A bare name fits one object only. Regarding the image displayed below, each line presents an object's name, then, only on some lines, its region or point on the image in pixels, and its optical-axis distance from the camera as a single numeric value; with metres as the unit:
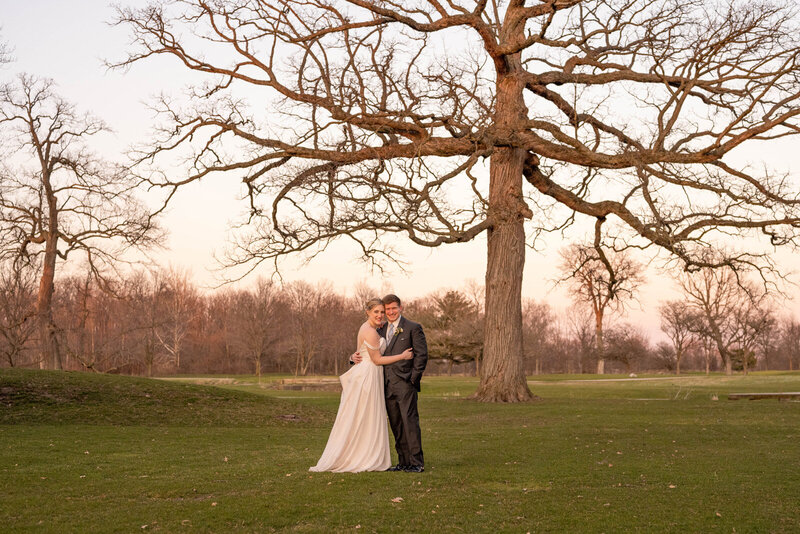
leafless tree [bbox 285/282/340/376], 65.12
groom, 10.52
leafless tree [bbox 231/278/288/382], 58.74
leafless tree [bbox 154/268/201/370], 67.12
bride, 10.43
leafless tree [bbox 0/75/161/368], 33.94
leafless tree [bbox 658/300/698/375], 65.31
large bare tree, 21.94
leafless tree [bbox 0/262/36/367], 28.61
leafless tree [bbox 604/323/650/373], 72.44
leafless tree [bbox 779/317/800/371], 82.06
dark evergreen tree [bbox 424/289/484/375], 59.91
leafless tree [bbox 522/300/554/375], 64.16
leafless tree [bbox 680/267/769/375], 56.44
